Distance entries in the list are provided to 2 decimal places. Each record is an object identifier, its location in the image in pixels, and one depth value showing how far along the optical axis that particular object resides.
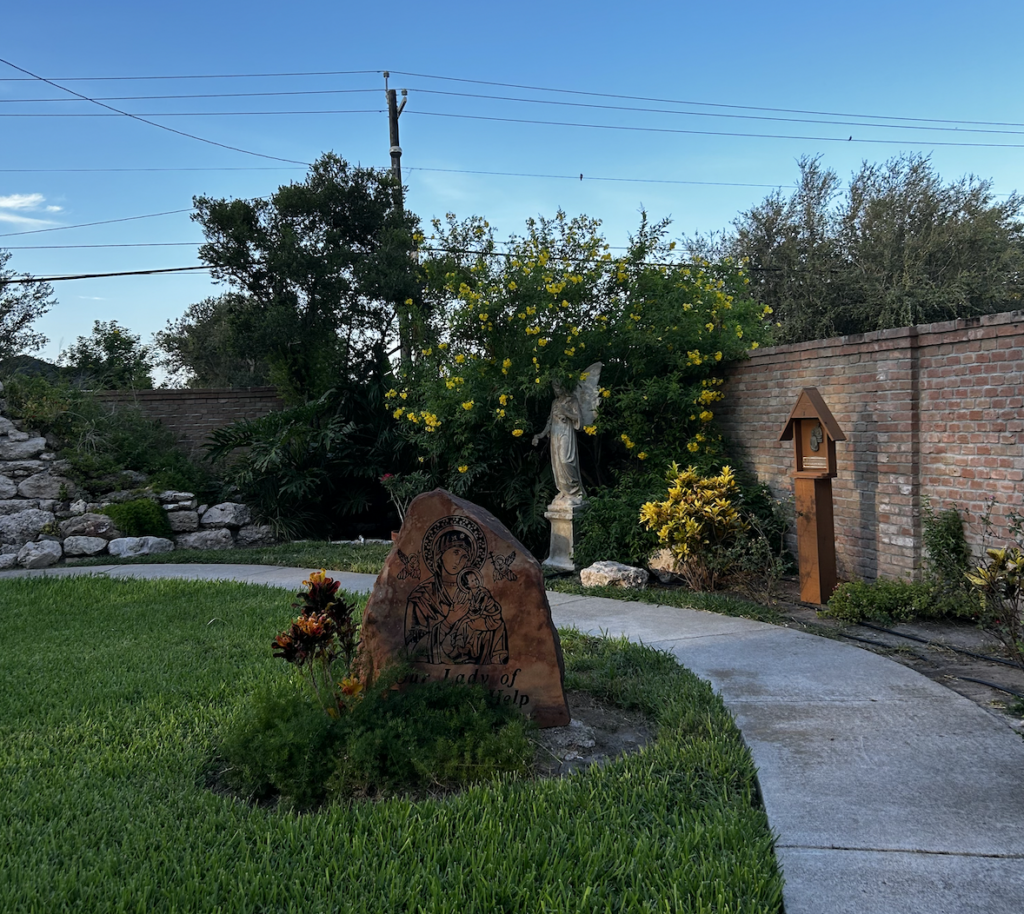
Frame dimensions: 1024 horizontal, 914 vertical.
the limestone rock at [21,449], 12.14
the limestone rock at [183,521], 11.73
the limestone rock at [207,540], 11.48
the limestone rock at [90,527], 11.02
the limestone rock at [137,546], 10.85
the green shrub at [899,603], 6.20
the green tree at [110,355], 20.19
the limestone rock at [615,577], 7.91
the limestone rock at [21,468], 11.93
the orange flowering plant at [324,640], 3.78
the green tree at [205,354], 23.73
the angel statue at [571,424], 9.45
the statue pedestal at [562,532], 9.25
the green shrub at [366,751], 3.54
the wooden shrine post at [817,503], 6.97
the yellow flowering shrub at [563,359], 9.45
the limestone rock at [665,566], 8.09
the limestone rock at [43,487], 11.71
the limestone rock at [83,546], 10.75
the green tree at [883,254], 19.73
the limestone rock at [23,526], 10.94
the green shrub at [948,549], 6.34
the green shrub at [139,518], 11.20
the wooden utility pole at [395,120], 18.44
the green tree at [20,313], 20.03
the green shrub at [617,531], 8.42
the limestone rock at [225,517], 11.84
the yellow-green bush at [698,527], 7.60
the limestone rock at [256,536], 11.87
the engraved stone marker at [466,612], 4.20
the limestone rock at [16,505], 11.34
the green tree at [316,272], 14.15
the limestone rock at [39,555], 10.30
